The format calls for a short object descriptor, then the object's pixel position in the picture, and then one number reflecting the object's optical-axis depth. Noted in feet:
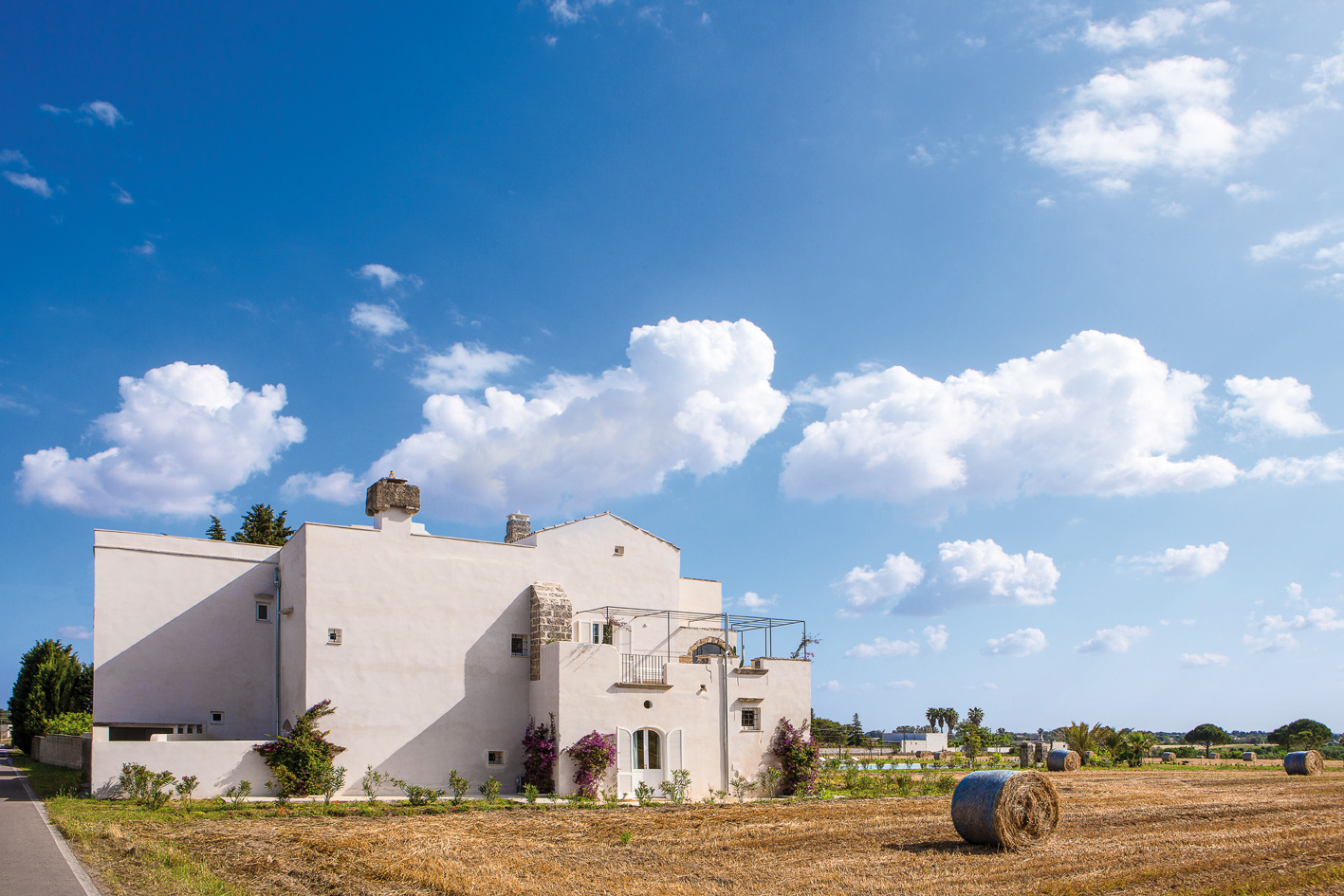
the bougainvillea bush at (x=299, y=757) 77.61
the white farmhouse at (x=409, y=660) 84.23
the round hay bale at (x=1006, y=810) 48.73
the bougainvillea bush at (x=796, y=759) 89.66
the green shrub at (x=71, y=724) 142.72
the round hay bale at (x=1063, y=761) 125.49
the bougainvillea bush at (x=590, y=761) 81.71
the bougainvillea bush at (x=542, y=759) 83.51
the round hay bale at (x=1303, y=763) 107.24
